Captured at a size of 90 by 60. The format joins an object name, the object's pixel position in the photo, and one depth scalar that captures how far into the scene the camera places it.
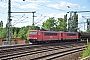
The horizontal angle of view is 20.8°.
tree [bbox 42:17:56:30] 85.25
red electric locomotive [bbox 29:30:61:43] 39.66
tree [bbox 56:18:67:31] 84.37
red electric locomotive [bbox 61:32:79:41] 51.69
